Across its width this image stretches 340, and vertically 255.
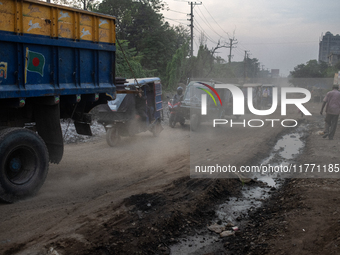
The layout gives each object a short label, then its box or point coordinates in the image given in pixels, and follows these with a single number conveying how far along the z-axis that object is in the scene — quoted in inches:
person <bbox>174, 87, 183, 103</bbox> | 619.6
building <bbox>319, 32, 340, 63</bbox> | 3553.2
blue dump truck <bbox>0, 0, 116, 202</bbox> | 211.5
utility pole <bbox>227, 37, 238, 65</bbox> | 2453.4
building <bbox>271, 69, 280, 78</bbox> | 4615.7
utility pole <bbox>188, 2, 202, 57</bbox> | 1353.7
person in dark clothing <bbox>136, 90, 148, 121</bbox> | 447.2
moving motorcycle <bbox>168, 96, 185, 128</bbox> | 616.1
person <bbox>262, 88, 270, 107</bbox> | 1295.5
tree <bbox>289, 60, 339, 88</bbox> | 2082.2
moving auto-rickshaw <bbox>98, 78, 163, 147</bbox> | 423.5
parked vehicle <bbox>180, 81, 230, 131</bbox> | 603.2
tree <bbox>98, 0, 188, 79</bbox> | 1133.9
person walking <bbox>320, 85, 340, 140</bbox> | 482.6
